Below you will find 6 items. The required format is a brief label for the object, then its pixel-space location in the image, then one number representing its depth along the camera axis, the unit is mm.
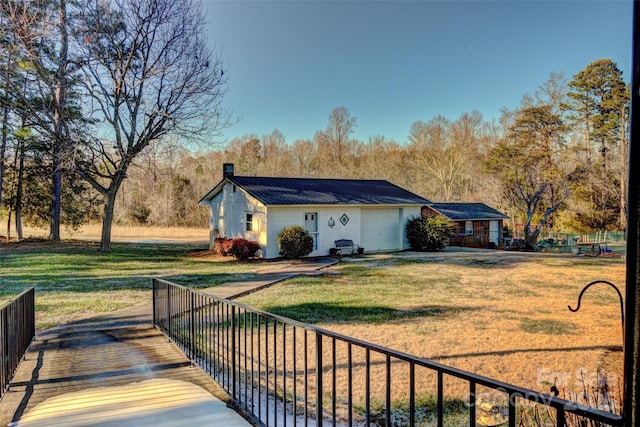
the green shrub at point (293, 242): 16250
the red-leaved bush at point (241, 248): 16172
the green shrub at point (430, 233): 19812
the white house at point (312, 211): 16828
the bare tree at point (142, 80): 16594
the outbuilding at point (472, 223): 23062
